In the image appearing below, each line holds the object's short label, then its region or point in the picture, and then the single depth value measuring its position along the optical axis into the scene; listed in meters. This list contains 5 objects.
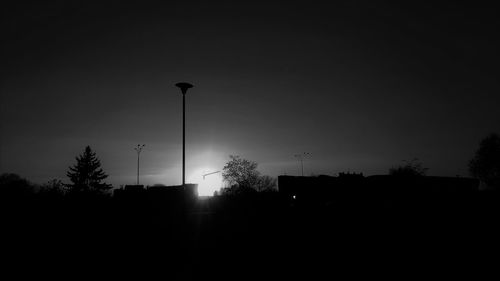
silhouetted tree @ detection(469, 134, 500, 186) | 68.56
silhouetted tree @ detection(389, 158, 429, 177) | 59.09
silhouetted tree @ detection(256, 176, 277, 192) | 56.62
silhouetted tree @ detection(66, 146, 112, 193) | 72.55
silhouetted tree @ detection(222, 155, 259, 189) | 55.16
